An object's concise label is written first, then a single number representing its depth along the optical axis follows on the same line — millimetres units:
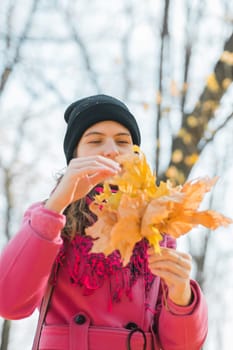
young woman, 2074
